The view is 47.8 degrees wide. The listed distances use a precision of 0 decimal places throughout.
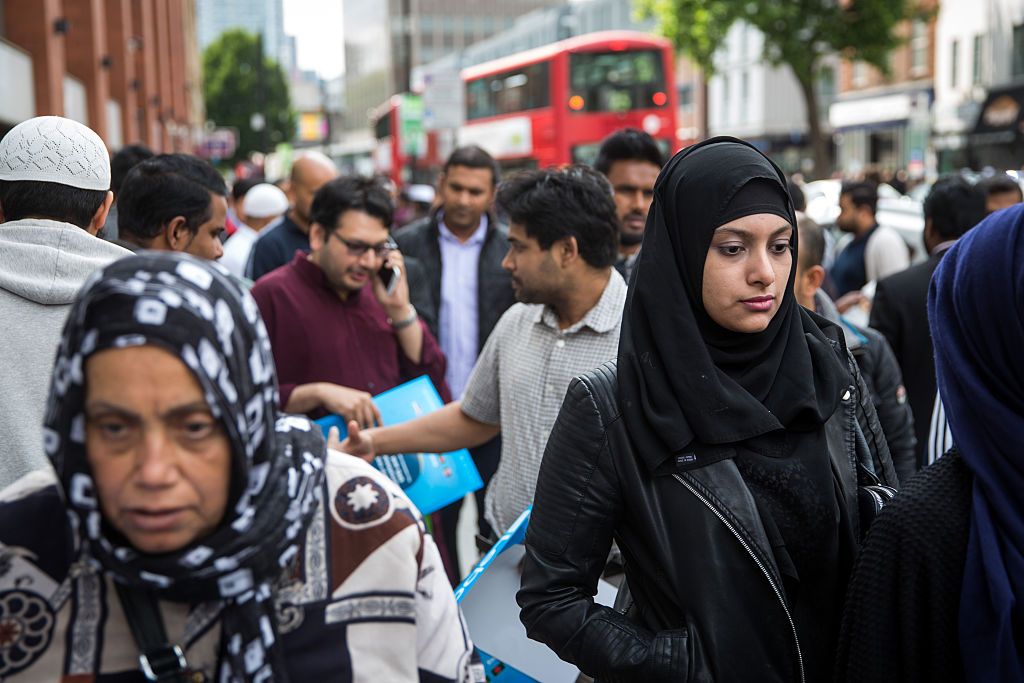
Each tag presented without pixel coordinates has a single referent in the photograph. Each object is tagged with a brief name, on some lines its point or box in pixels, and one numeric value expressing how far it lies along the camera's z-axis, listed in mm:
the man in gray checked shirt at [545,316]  3631
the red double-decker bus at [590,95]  22812
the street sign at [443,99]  18016
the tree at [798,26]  29781
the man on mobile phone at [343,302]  4566
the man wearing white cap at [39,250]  2801
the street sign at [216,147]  42562
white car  10461
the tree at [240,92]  87062
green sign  19547
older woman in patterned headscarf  1627
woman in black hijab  2344
